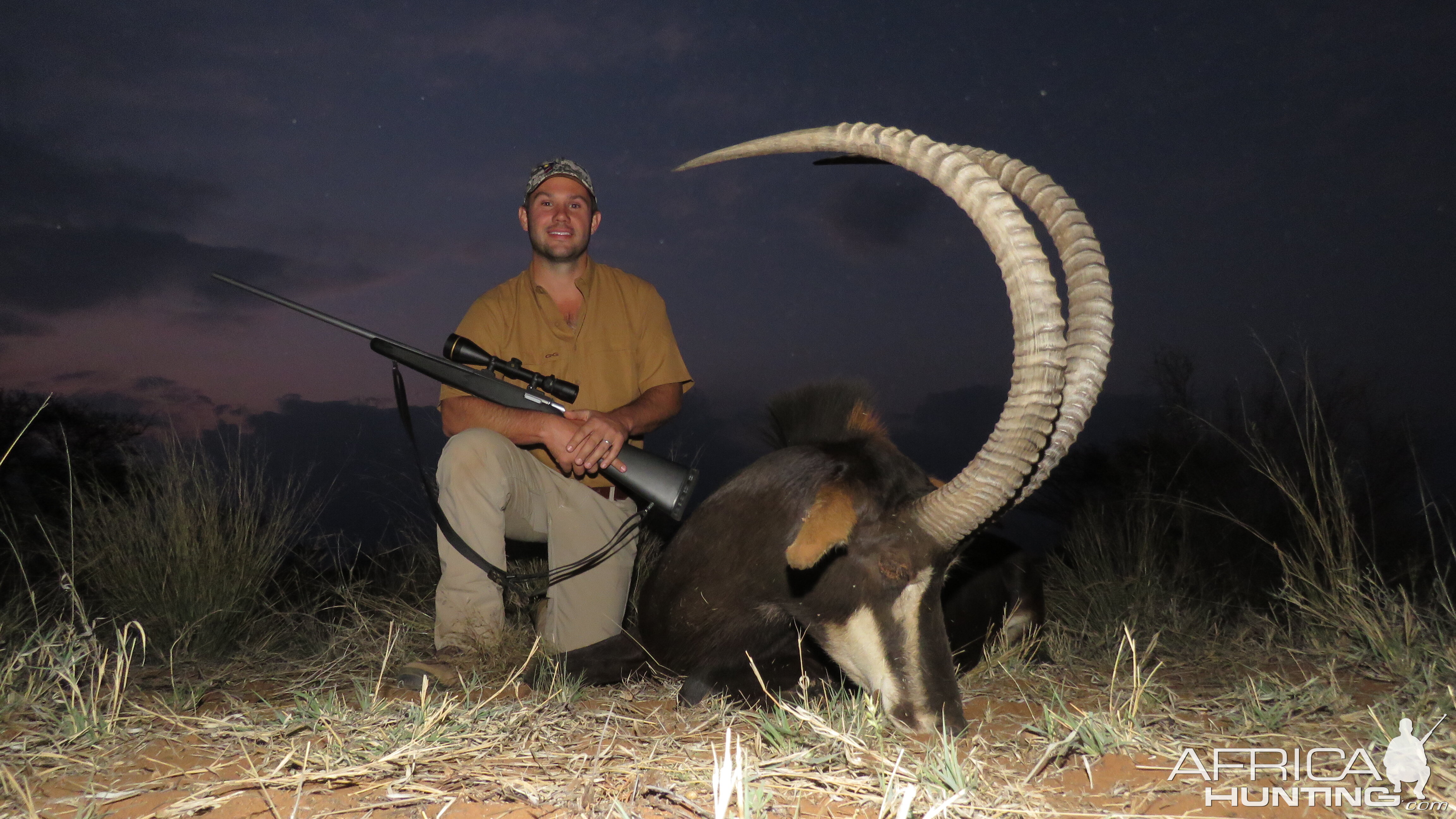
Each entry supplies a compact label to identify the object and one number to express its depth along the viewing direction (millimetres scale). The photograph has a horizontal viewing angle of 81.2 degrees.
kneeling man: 3996
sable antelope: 2621
